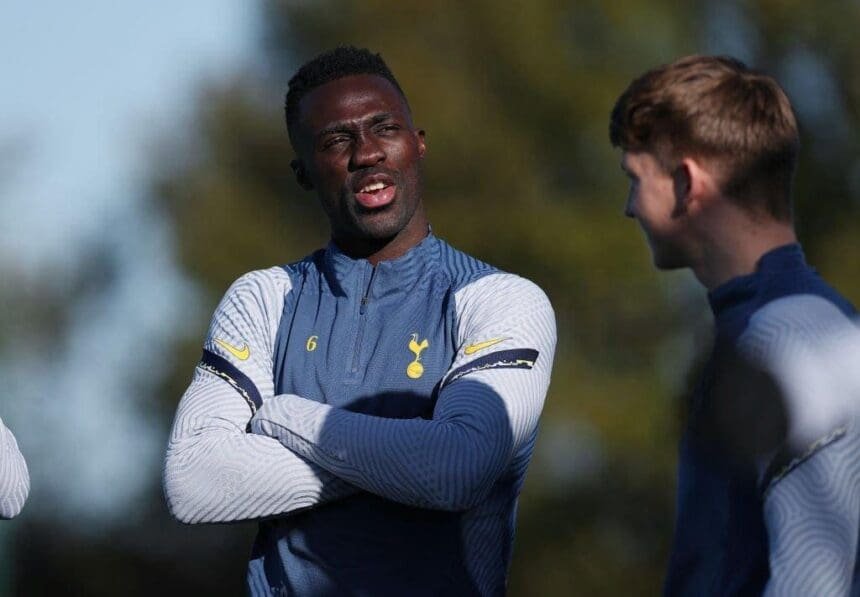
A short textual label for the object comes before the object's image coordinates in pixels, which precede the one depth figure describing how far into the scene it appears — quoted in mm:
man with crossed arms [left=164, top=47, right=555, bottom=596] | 7992
